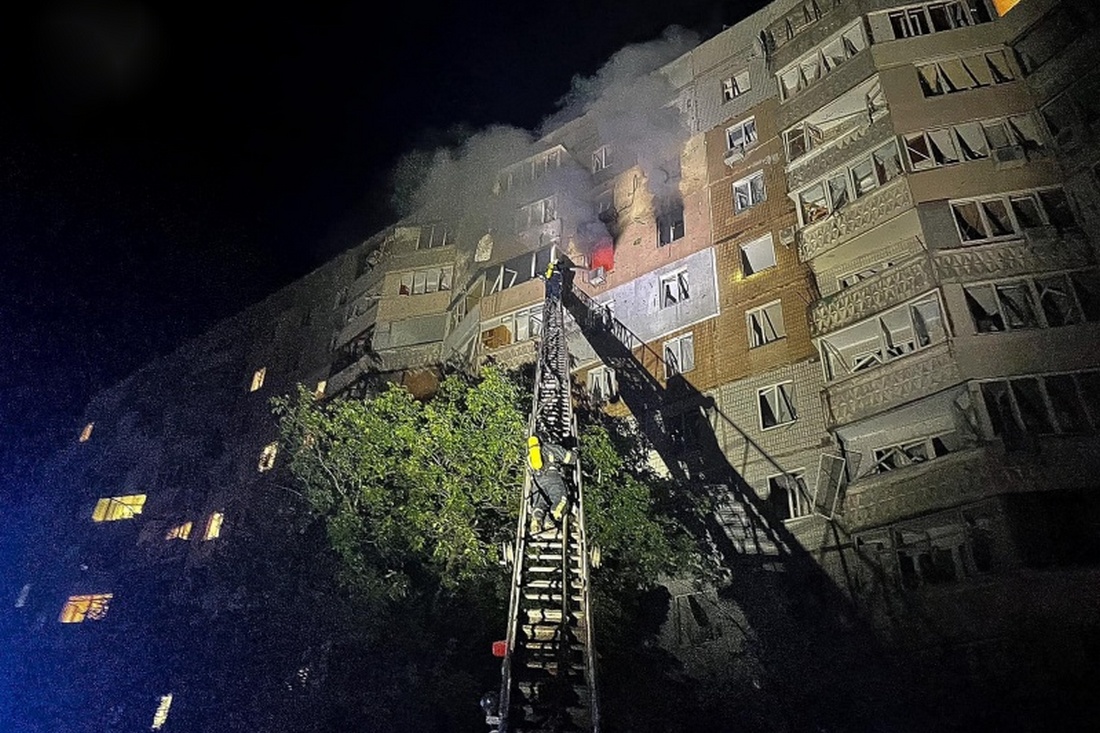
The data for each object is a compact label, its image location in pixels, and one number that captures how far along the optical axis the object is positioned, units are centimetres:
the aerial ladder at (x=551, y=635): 937
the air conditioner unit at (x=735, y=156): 2822
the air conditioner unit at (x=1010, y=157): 1873
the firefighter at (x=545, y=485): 1175
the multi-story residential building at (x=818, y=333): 1505
